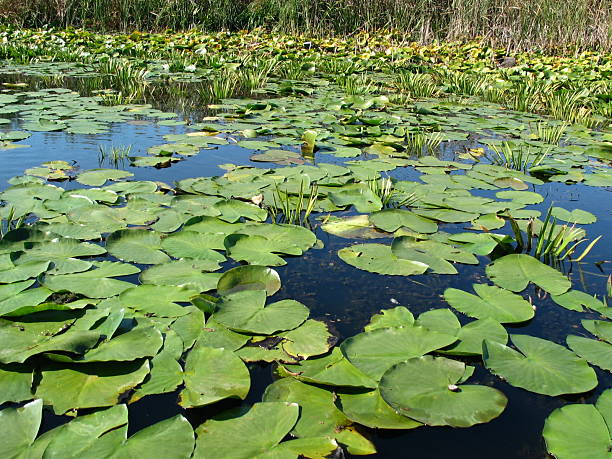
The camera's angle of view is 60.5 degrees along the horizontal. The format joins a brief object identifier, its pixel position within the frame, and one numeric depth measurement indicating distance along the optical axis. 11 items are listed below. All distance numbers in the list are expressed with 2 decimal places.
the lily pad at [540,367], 1.38
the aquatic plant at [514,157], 3.47
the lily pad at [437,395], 1.24
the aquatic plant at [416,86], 6.45
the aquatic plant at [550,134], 4.15
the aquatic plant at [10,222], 2.13
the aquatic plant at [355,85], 6.07
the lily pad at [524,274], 1.91
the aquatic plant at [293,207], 2.38
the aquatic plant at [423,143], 3.76
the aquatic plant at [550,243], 2.10
